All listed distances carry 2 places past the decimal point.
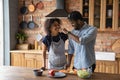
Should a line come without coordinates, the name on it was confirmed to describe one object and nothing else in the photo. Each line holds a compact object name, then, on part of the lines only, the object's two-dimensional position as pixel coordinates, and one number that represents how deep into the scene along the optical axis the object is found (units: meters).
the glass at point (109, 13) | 4.57
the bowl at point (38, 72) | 2.57
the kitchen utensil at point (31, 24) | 5.31
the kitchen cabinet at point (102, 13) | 4.52
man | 2.69
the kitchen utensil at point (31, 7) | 5.22
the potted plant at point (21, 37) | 5.25
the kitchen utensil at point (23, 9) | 5.32
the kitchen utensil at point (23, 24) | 5.36
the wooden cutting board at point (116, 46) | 4.67
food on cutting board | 2.68
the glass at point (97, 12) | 4.68
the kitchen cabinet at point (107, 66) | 4.33
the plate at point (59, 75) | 2.53
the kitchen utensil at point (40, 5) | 5.20
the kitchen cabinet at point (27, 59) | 4.83
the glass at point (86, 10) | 4.72
